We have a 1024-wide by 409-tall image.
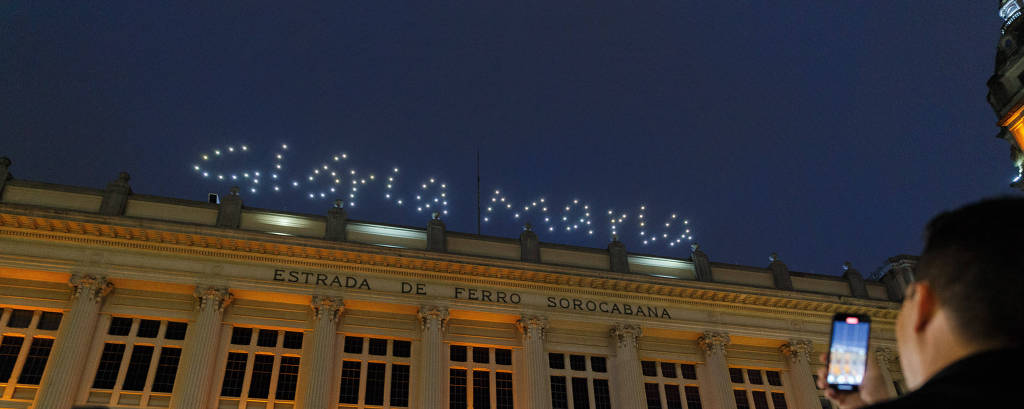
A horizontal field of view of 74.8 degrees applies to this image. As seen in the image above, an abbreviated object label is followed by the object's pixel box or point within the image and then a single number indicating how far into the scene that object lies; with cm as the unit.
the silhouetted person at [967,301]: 185
